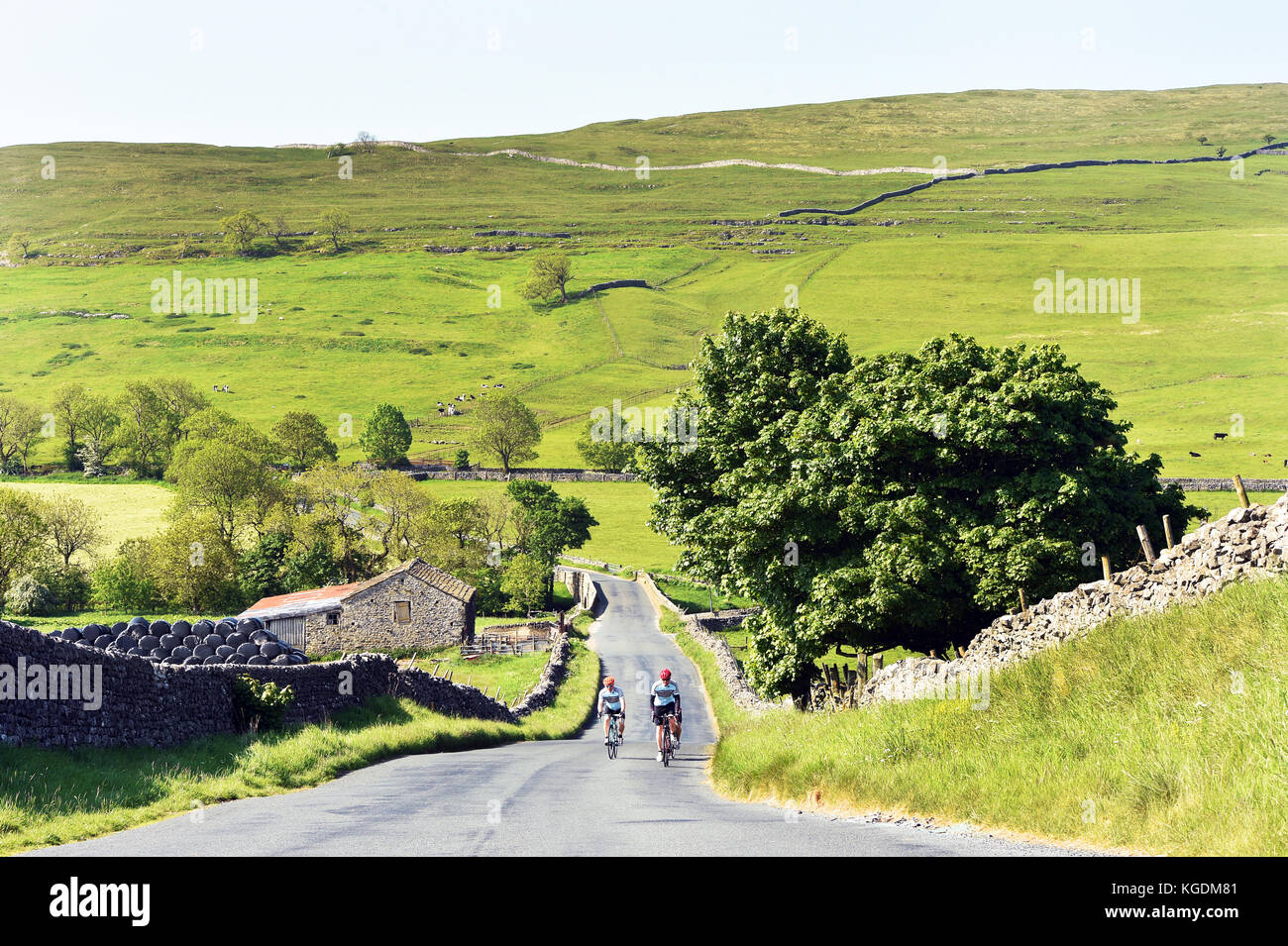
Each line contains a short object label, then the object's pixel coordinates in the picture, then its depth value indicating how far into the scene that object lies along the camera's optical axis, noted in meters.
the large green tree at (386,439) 162.25
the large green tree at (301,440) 152.75
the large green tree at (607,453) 157.62
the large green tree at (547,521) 109.75
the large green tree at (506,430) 162.88
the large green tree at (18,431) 151.75
